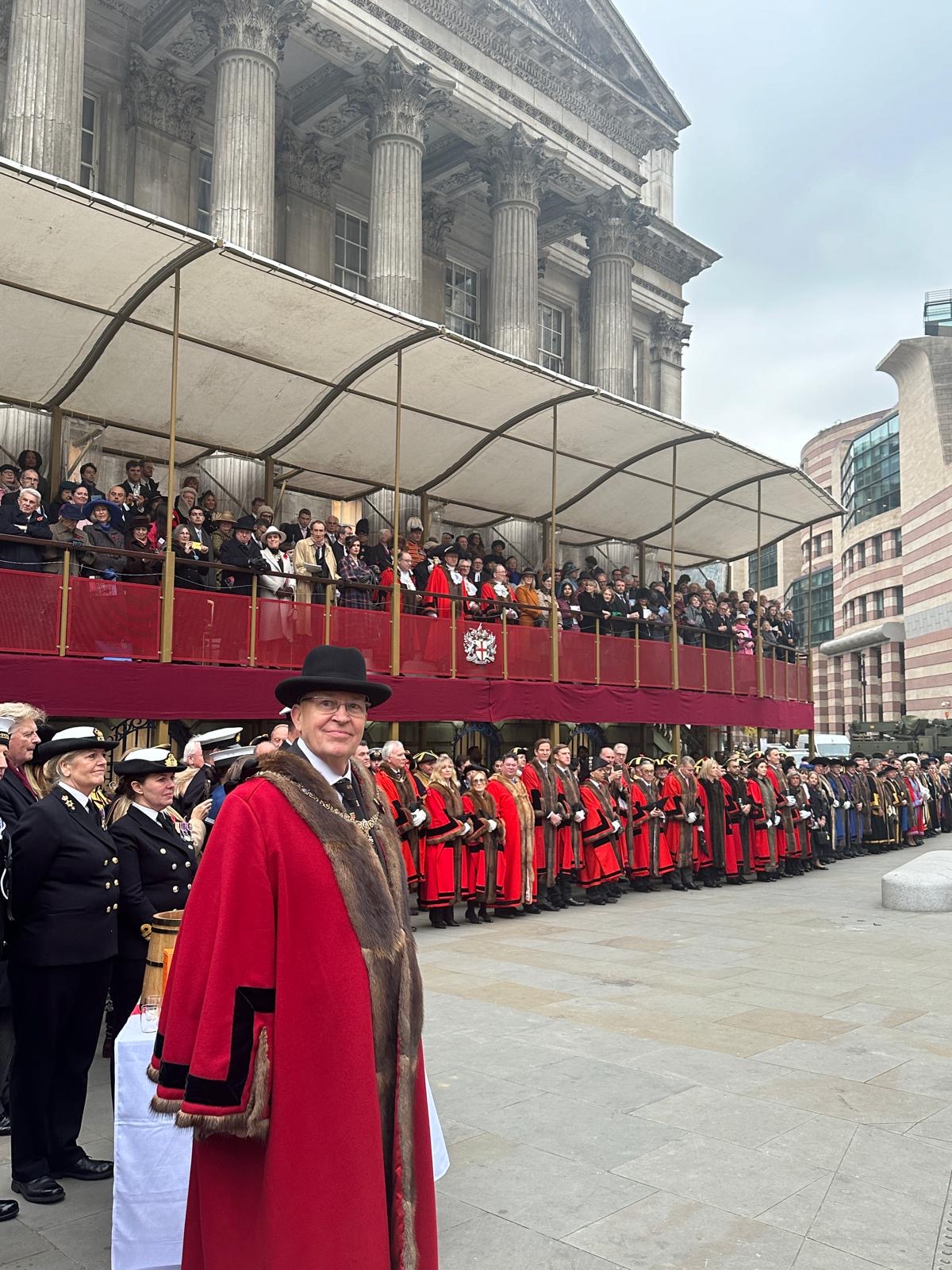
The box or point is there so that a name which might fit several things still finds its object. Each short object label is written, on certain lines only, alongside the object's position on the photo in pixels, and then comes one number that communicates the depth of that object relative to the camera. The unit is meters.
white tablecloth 3.84
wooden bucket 4.27
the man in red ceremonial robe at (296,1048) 2.67
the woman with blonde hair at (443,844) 12.11
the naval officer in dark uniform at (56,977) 4.55
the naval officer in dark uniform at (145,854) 5.16
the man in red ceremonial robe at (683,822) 16.19
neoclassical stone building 20.50
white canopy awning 12.41
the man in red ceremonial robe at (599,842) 14.37
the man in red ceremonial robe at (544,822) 13.58
